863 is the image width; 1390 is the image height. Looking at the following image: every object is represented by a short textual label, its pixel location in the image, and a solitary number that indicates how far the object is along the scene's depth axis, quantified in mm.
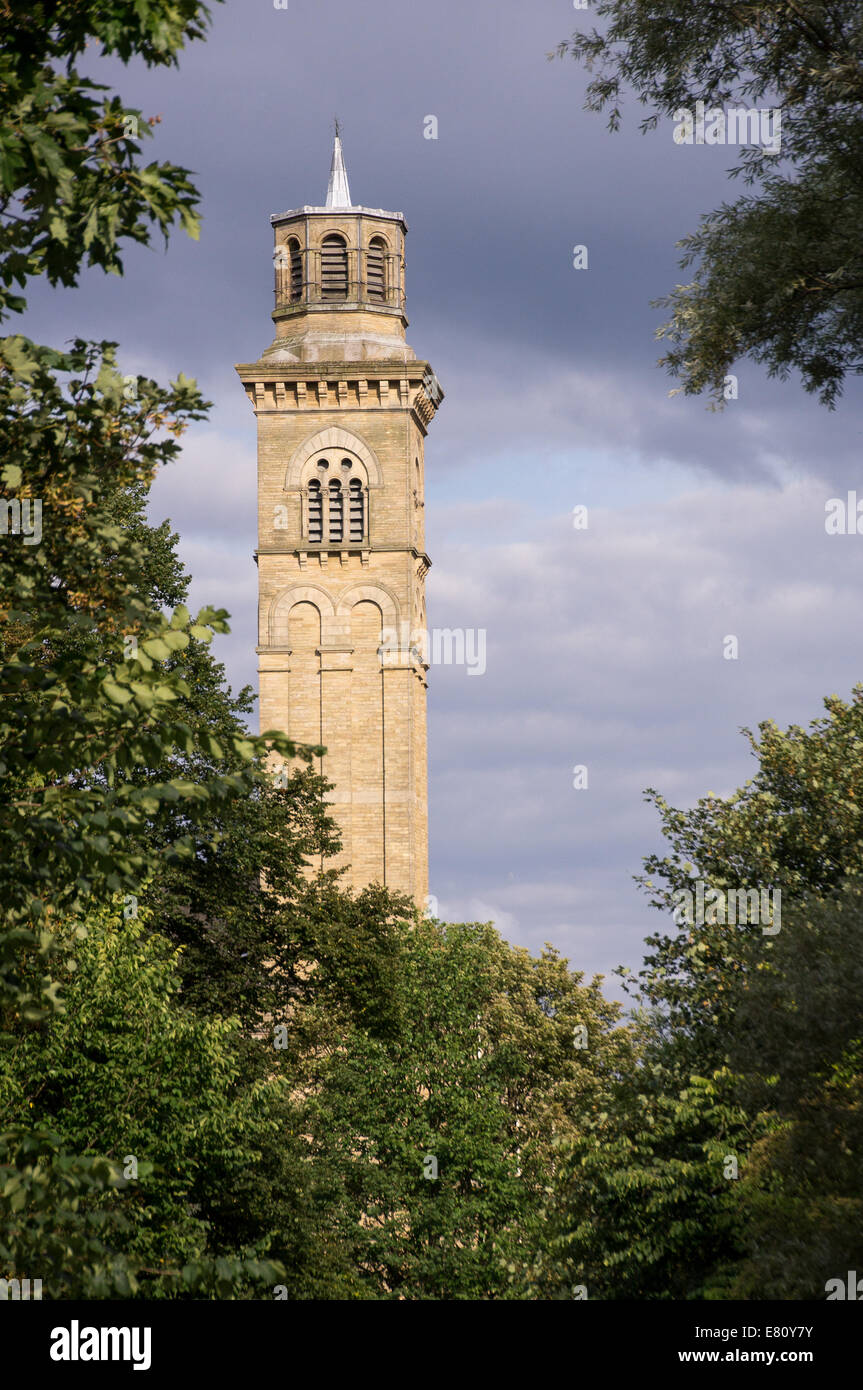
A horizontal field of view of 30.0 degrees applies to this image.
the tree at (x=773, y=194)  17188
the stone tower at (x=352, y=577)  61375
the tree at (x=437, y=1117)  38094
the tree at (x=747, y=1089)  19016
